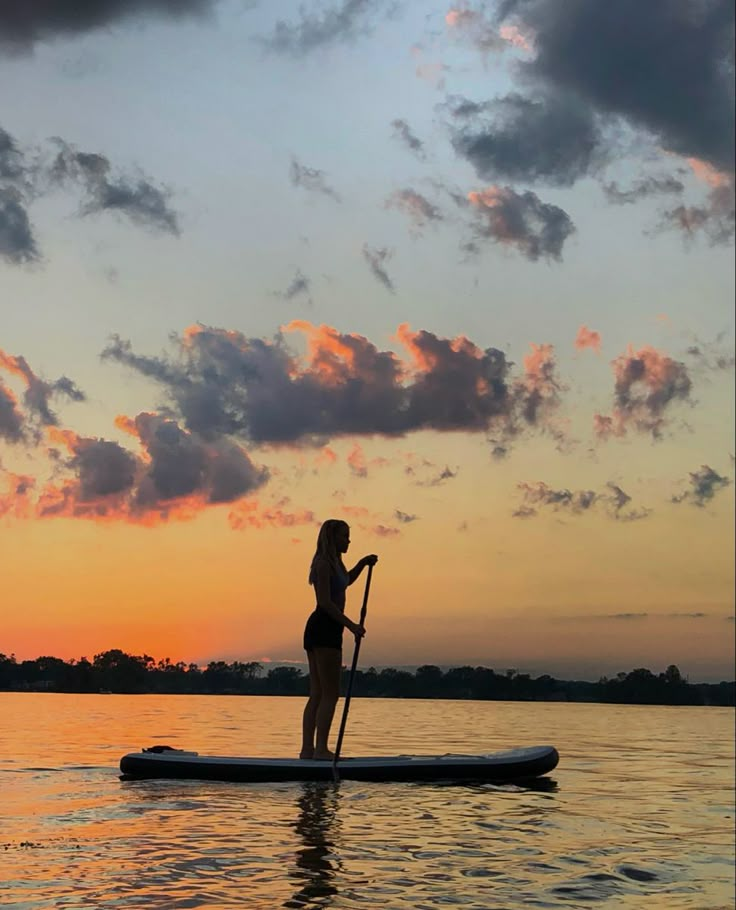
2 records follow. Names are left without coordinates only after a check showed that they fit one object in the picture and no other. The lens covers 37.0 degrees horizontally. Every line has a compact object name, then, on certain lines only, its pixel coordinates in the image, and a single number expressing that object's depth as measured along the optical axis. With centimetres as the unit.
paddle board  1235
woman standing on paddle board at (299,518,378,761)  1257
